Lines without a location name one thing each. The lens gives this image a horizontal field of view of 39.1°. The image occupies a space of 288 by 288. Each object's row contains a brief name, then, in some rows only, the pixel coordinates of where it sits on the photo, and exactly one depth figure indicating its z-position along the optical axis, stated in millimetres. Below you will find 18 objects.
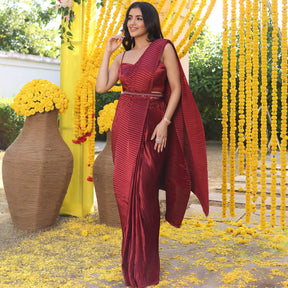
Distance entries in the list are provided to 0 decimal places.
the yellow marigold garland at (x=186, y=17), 3223
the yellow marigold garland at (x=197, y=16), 3115
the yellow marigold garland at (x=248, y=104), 3027
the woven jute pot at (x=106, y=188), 3490
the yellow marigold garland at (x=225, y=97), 3053
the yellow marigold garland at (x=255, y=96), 2986
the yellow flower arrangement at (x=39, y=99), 3420
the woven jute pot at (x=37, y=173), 3299
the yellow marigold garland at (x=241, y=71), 3016
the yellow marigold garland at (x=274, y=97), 2934
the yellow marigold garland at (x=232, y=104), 3022
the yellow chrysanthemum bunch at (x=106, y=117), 3656
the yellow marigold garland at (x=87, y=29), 3555
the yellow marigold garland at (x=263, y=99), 3004
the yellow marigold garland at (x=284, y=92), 2926
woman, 2328
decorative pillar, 3820
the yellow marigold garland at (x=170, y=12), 3285
